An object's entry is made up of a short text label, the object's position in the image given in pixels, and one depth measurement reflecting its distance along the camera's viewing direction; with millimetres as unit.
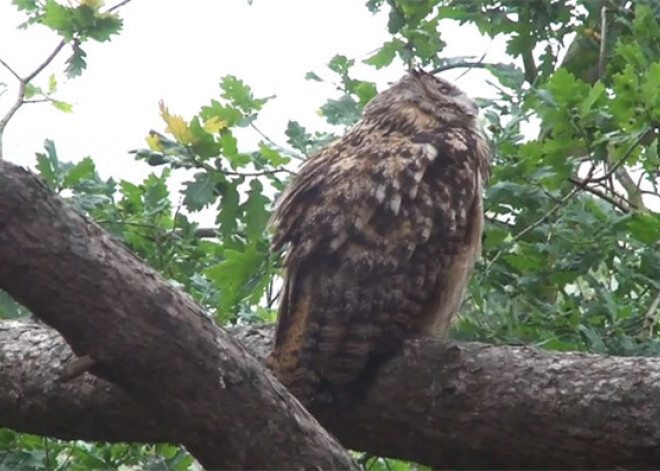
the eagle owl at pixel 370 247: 5371
